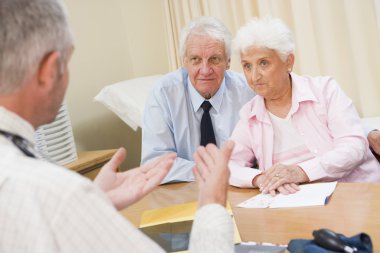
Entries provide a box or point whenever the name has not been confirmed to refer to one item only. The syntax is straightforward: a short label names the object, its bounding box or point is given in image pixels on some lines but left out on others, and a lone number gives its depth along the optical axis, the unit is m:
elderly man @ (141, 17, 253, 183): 2.27
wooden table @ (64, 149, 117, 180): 2.90
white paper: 1.47
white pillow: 3.18
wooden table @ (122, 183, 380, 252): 1.25
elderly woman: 1.87
